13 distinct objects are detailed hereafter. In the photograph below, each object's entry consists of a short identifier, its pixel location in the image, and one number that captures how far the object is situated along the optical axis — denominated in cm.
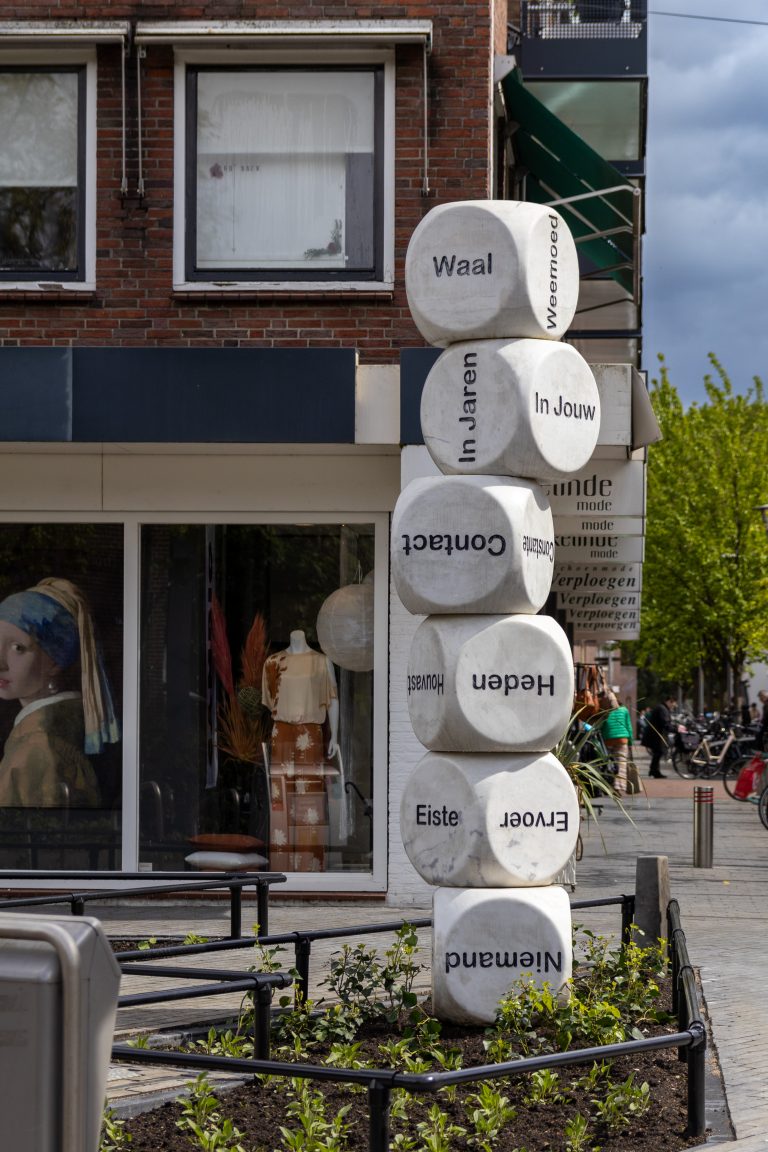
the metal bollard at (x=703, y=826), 1519
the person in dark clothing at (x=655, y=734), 3392
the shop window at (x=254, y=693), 1302
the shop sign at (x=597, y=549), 1852
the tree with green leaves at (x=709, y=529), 4662
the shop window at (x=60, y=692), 1305
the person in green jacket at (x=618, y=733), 2422
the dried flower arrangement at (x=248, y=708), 1319
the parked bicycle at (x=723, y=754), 3117
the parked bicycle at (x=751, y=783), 2275
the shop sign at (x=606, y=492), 1455
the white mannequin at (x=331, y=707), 1311
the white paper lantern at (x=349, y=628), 1302
